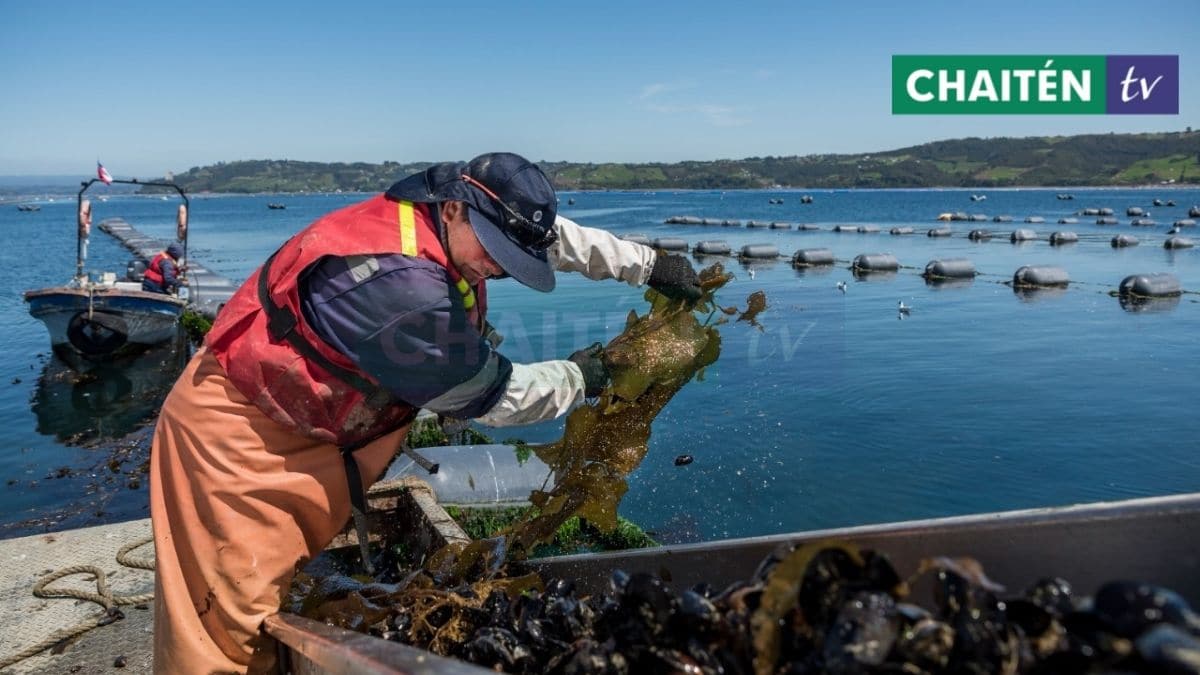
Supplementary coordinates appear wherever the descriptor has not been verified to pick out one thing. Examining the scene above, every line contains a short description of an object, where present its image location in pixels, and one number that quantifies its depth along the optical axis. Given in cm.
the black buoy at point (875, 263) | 2789
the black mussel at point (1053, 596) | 138
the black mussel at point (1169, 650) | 107
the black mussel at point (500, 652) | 209
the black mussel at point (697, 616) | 165
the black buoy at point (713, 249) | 3575
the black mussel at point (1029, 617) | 134
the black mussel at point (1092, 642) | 118
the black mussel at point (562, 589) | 246
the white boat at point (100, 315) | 1501
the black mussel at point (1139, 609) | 118
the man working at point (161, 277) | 1648
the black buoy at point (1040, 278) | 2288
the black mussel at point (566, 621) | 210
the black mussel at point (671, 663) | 160
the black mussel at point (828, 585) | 148
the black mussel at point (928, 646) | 131
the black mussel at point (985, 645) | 127
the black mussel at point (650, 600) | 175
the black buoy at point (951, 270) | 2542
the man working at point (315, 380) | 246
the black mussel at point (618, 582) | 190
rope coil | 370
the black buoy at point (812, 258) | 3080
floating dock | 1686
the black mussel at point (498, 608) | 234
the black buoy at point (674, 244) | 3825
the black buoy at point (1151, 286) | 2088
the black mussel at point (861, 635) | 131
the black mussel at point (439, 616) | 259
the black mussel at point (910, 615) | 137
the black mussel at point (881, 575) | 148
